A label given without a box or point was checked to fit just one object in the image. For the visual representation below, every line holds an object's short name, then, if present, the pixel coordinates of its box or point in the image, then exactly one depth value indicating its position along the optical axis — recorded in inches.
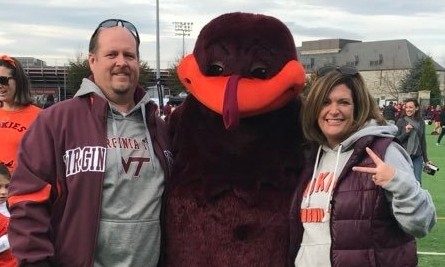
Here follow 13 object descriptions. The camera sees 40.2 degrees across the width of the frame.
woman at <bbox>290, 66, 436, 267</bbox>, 96.3
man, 100.7
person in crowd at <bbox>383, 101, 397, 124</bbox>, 675.1
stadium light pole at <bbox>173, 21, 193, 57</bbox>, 2188.5
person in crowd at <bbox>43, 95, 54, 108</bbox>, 665.9
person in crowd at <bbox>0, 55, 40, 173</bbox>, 162.1
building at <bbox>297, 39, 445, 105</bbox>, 3368.6
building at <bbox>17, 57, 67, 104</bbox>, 2150.0
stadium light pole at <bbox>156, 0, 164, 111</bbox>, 1088.5
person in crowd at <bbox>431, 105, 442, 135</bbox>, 1130.5
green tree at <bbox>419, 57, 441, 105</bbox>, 2455.7
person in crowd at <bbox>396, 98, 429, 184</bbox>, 369.1
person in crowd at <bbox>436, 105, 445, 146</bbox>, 864.3
